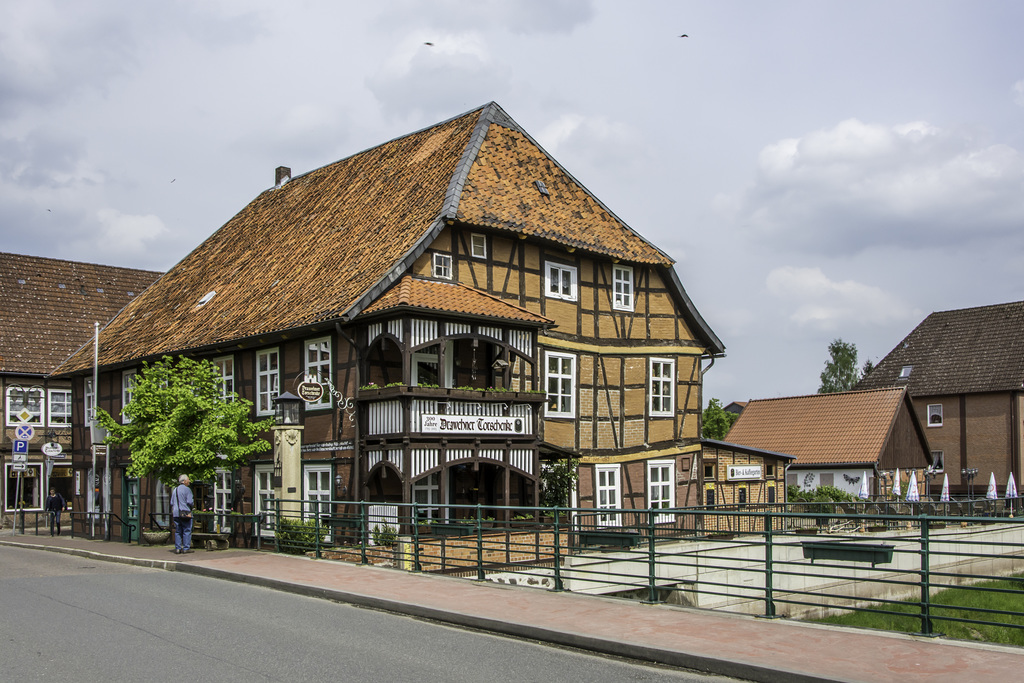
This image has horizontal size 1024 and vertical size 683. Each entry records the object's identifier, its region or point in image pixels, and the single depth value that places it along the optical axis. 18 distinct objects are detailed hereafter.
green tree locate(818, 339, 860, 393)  76.94
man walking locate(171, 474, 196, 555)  20.02
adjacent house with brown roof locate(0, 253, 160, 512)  39.91
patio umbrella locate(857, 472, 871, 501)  37.59
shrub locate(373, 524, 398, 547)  17.51
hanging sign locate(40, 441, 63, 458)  26.81
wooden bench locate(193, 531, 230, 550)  20.84
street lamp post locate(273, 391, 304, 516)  21.45
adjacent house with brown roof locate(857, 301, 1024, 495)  49.00
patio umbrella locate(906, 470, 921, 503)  34.25
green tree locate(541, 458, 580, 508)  24.45
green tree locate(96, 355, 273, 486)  22.34
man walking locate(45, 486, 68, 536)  28.64
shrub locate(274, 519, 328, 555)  18.92
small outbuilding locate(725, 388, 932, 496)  38.97
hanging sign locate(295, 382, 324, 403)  21.23
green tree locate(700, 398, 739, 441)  55.50
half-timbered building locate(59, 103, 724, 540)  21.19
